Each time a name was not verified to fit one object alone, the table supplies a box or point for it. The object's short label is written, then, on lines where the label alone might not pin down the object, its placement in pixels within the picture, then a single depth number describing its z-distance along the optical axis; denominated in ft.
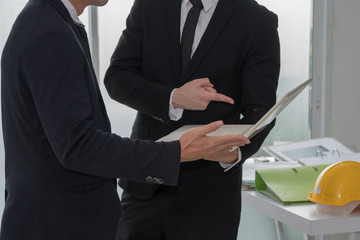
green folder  12.74
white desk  11.79
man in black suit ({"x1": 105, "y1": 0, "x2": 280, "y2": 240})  11.67
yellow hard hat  12.02
